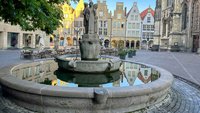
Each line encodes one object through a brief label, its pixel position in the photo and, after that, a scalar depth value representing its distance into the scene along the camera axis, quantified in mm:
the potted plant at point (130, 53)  18110
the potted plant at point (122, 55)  15376
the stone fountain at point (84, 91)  3806
